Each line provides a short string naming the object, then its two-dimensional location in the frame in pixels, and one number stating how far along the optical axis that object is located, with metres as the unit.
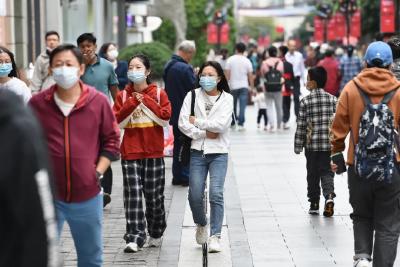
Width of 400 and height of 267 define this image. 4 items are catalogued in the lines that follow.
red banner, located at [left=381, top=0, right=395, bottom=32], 39.16
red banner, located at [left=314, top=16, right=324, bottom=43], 81.75
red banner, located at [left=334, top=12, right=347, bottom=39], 67.44
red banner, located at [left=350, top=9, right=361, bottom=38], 56.72
